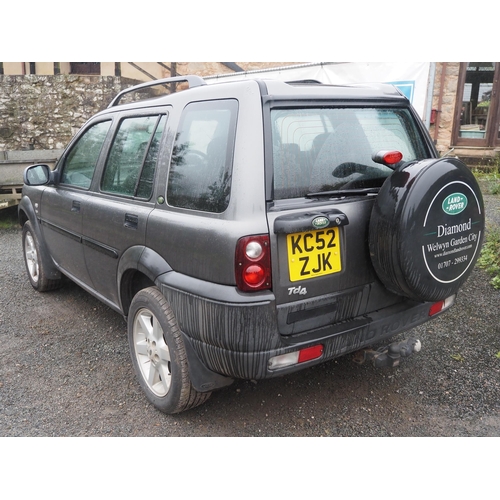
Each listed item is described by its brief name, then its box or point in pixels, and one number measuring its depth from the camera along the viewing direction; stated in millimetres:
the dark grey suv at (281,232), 2277
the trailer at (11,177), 8297
